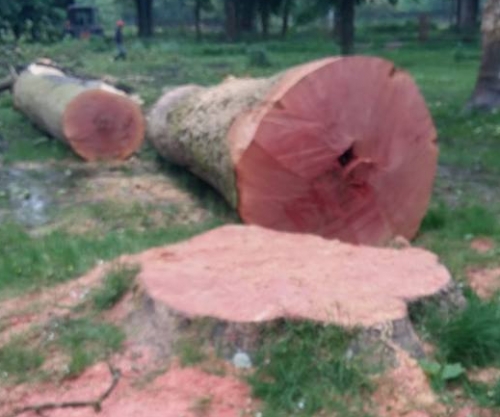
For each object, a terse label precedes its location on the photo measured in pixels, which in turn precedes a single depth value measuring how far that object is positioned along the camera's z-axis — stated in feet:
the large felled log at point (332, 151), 24.41
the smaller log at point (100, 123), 37.70
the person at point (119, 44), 94.22
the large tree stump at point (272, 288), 16.51
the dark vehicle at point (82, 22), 158.92
